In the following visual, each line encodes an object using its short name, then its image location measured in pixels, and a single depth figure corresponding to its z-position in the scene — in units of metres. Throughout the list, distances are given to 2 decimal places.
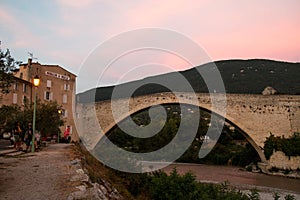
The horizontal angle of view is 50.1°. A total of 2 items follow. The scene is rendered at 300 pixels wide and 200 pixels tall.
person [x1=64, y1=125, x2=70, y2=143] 19.33
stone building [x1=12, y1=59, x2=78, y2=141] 25.61
